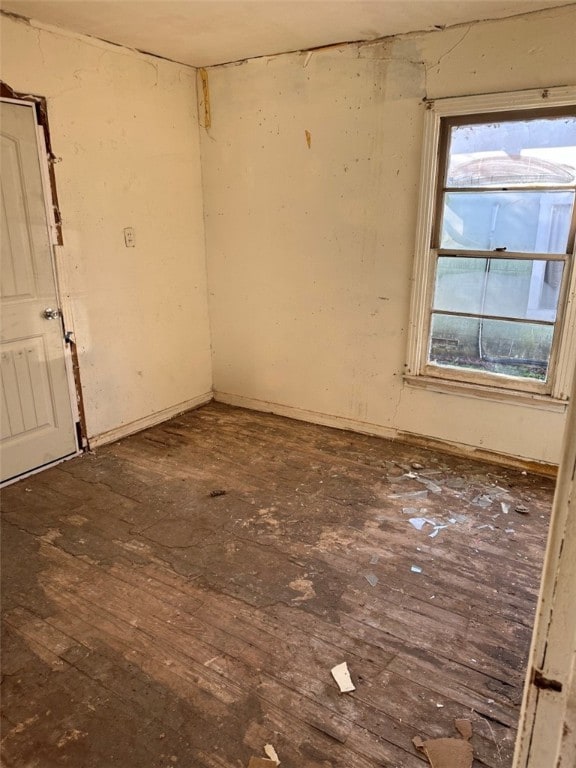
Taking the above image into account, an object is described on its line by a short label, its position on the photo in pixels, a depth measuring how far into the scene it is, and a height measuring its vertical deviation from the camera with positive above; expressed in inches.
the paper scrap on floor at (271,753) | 61.4 -59.7
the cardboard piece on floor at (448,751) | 61.0 -59.6
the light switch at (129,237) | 143.8 +0.7
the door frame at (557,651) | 24.7 -20.2
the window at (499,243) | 115.1 -0.4
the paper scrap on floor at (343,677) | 70.8 -59.3
